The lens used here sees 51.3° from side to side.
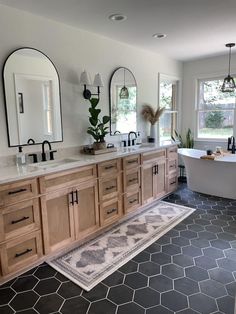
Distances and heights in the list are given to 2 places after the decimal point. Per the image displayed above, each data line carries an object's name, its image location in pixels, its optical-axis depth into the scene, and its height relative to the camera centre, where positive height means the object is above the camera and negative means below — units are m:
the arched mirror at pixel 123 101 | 3.71 +0.36
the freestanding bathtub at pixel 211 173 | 3.90 -0.85
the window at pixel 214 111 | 4.89 +0.23
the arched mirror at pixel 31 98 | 2.54 +0.31
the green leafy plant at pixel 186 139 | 5.27 -0.35
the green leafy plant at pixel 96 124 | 3.24 +0.01
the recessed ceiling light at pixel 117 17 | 2.69 +1.18
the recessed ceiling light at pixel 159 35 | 3.39 +1.23
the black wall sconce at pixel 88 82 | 3.11 +0.55
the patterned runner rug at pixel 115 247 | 2.26 -1.33
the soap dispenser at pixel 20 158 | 2.59 -0.33
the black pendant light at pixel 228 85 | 4.17 +0.63
